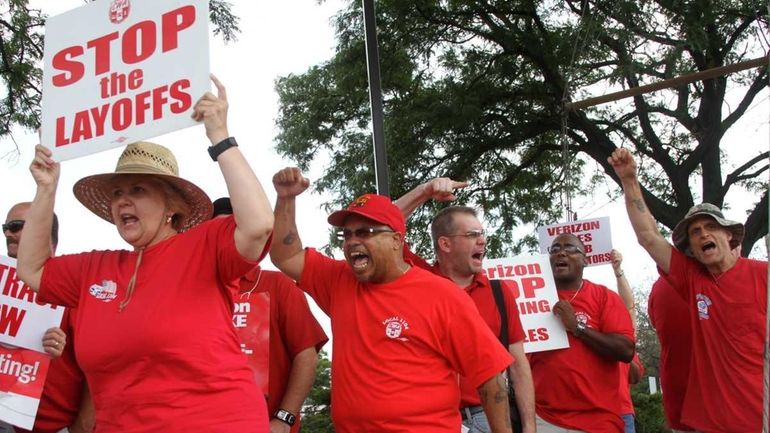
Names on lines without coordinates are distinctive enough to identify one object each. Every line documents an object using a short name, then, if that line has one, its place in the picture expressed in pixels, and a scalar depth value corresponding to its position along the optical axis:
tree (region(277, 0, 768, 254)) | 13.45
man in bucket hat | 4.50
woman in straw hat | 2.75
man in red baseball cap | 3.55
